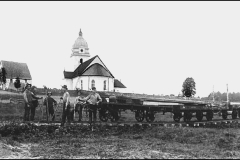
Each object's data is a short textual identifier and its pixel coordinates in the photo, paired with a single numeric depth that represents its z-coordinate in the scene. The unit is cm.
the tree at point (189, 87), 7119
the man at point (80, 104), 1445
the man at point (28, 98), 1368
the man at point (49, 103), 1437
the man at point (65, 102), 1314
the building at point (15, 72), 6219
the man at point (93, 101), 1422
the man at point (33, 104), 1397
